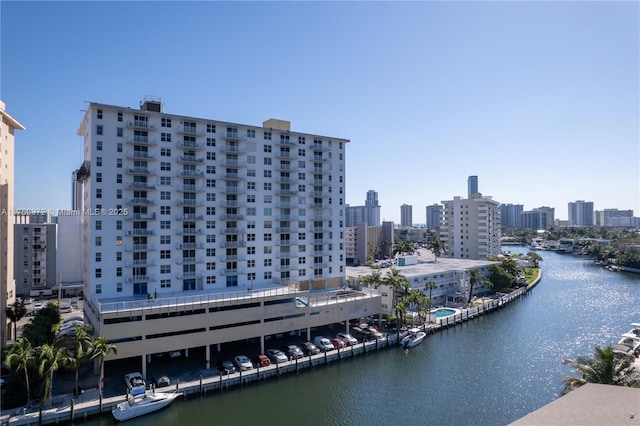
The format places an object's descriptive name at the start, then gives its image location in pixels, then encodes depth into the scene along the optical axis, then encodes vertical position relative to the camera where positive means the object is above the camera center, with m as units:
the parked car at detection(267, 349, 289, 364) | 38.61 -13.42
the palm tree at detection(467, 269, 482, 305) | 67.12 -9.81
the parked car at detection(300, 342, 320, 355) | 41.27 -13.51
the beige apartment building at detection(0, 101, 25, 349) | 42.06 +0.71
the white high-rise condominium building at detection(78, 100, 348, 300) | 41.84 +1.99
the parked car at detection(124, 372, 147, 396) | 30.87 -13.18
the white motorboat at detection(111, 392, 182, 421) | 29.03 -13.78
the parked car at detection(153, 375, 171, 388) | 33.09 -13.48
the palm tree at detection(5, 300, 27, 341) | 44.41 -10.34
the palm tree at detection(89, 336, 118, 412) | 31.05 -10.18
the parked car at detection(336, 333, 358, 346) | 44.22 -13.38
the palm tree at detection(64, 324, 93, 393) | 29.65 -9.71
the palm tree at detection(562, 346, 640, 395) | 20.78 -8.10
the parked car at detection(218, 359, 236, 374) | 36.22 -13.57
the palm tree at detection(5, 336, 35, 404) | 27.48 -9.50
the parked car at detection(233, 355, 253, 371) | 36.74 -13.36
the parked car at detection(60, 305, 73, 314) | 58.84 -13.25
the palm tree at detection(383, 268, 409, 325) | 51.47 -8.52
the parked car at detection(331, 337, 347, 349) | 43.41 -13.52
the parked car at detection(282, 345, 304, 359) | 39.97 -13.44
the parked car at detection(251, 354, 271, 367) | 37.78 -13.49
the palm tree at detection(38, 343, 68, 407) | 28.14 -10.18
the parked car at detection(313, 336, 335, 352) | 42.50 -13.47
